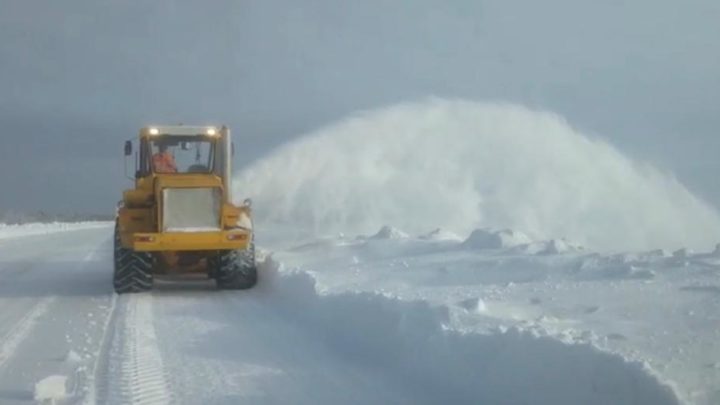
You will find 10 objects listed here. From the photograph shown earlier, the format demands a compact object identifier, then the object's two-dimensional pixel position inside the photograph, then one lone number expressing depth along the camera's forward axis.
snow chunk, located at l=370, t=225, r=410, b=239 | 20.00
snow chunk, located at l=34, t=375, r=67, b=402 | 7.85
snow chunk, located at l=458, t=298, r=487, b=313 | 10.04
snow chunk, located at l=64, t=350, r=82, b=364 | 9.51
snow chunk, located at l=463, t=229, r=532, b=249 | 16.80
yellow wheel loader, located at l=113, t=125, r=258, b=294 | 16.02
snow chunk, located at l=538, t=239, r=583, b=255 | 15.02
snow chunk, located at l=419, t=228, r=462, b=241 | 19.54
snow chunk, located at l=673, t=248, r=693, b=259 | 13.52
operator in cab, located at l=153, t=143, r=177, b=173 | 17.36
